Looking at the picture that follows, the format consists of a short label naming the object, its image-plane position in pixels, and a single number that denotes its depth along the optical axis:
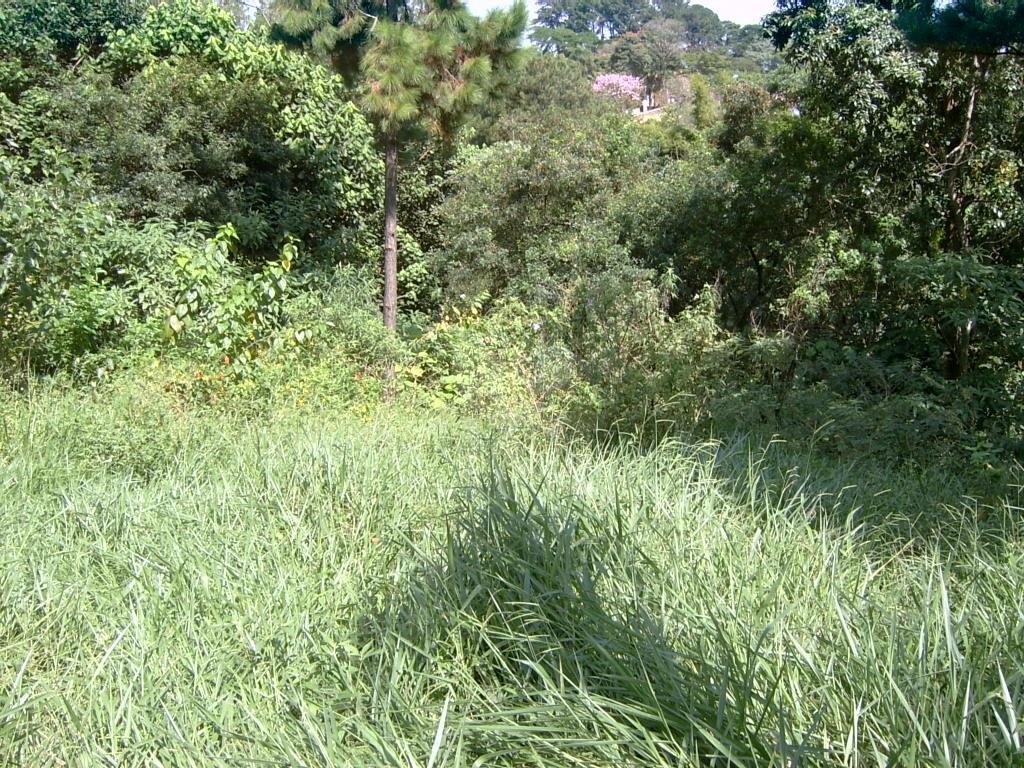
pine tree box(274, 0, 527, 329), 9.04
